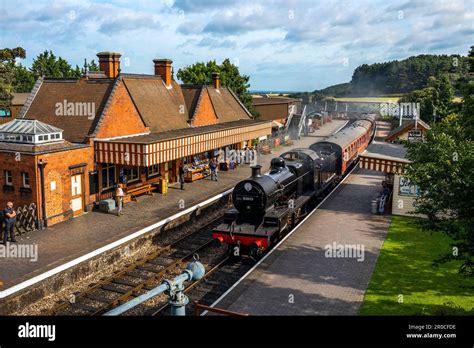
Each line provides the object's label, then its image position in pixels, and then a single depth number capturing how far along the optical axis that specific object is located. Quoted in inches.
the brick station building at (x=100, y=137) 772.0
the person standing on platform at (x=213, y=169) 1210.0
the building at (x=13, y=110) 1648.1
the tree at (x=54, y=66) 2442.2
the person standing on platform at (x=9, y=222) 671.8
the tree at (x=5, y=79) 1439.5
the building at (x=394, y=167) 903.7
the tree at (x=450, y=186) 362.9
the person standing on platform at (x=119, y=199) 853.8
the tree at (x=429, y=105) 2352.4
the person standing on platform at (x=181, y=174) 1094.4
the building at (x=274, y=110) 2373.3
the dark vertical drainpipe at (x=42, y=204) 744.3
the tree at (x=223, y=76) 1905.8
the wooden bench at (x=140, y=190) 973.2
